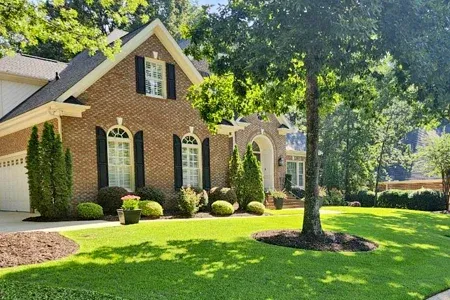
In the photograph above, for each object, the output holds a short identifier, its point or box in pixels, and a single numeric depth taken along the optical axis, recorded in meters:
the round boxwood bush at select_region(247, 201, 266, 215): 15.64
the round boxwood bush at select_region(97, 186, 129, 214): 13.36
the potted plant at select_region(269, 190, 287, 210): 18.58
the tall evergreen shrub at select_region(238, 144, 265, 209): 16.81
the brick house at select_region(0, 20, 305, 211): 13.65
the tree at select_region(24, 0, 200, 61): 27.75
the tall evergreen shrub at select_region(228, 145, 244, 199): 17.06
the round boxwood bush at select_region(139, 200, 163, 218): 13.01
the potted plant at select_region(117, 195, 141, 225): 11.20
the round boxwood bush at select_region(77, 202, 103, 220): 12.51
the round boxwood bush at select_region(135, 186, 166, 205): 14.28
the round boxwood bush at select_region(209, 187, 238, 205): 16.25
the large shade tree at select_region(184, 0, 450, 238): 6.96
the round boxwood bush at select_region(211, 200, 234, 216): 14.62
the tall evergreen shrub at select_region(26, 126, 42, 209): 12.48
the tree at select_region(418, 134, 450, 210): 23.36
